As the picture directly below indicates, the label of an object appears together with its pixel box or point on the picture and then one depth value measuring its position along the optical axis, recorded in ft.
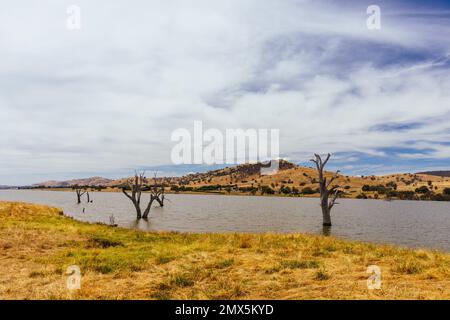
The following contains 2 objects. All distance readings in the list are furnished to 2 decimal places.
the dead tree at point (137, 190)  181.01
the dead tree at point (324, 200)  150.71
